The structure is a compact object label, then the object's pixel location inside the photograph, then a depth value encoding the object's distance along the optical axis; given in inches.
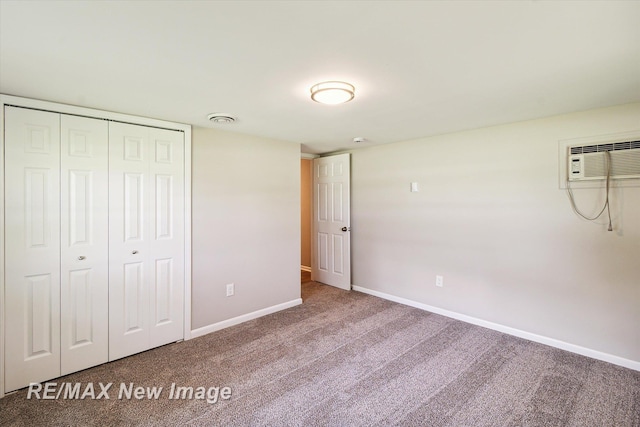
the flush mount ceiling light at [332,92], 75.9
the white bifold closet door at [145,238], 100.0
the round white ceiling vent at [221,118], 102.7
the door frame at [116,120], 81.7
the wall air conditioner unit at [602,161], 92.9
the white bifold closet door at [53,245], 84.0
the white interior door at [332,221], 173.3
